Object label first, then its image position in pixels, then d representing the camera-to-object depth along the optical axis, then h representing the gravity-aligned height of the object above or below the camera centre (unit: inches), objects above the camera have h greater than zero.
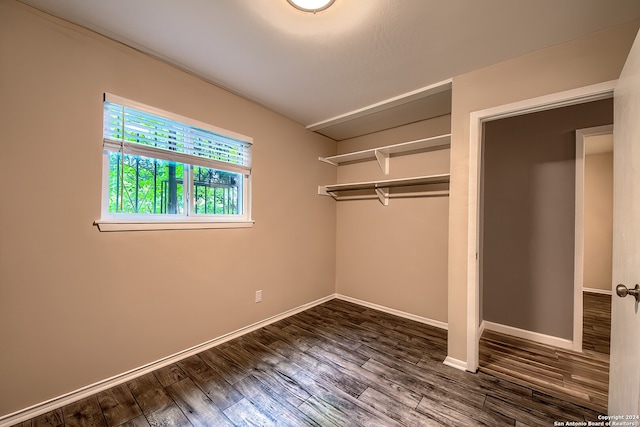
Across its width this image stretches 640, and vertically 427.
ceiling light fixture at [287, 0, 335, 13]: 53.2 +45.7
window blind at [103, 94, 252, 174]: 69.6 +24.2
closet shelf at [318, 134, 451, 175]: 103.0 +30.2
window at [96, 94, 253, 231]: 70.0 +13.3
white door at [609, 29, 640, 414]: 39.5 -4.4
